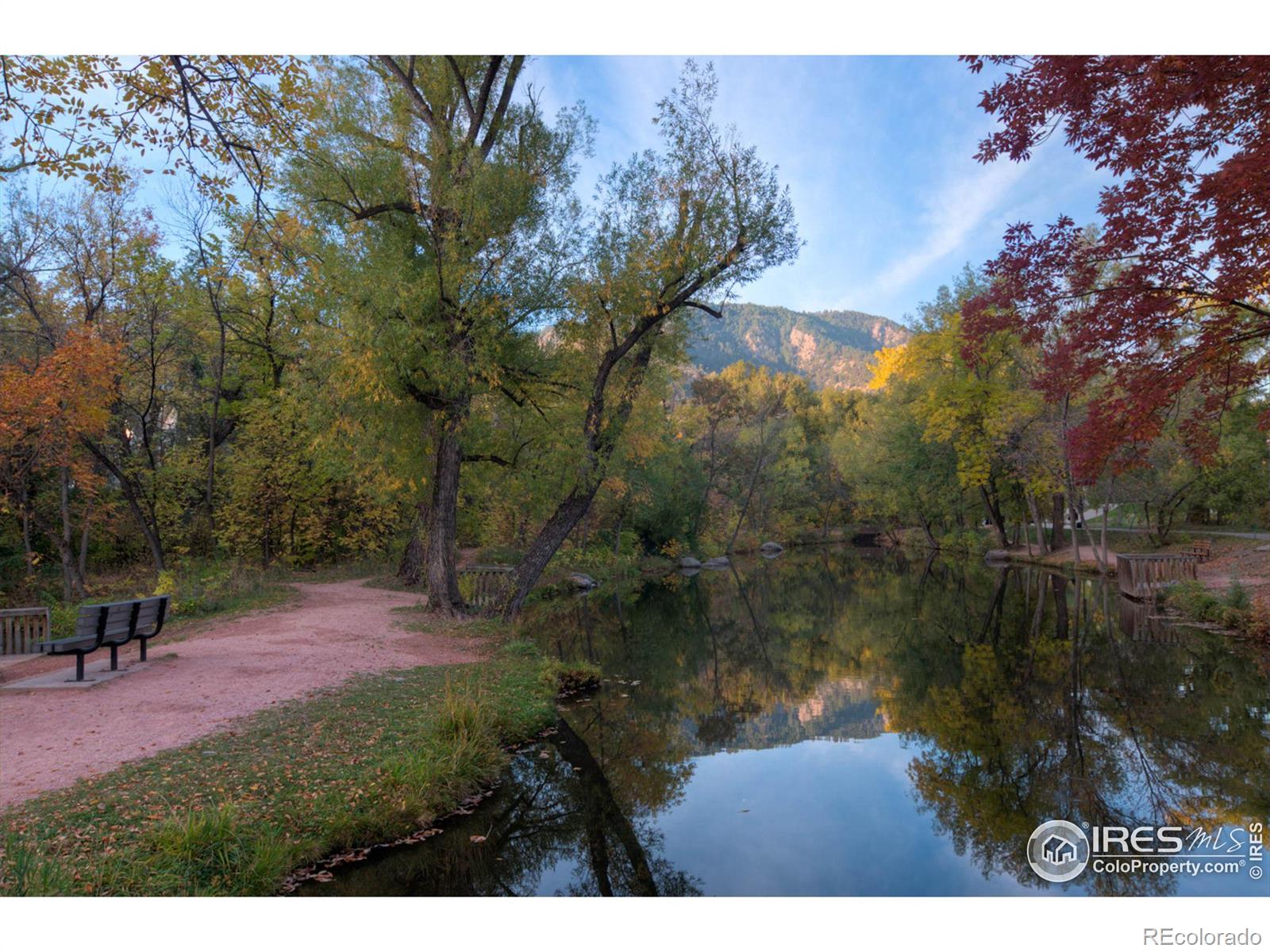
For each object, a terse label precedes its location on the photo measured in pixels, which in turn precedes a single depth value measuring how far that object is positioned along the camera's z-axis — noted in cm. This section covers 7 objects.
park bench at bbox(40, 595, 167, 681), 660
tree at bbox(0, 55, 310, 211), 431
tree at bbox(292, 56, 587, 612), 982
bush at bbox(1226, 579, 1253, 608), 1059
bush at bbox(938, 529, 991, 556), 3021
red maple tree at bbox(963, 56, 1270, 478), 503
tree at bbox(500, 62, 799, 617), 1032
